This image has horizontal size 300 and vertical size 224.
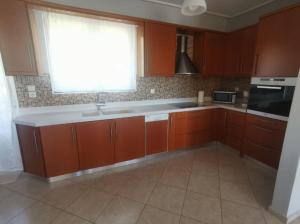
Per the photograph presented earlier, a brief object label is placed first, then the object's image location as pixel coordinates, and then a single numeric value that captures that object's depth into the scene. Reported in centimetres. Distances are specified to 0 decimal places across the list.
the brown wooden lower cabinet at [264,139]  219
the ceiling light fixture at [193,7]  160
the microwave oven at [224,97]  313
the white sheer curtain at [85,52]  214
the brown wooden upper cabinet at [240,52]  272
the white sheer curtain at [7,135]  193
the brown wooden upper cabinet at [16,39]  181
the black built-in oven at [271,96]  205
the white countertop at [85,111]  199
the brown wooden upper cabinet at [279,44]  193
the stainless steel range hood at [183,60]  292
